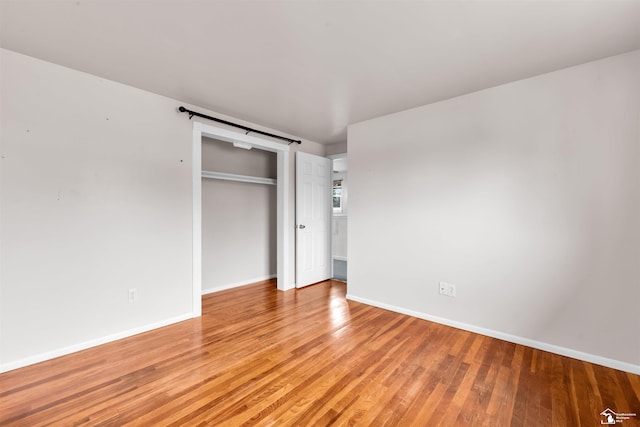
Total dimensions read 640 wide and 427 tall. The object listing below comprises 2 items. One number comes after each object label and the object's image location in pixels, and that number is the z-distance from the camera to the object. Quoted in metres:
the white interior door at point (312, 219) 4.31
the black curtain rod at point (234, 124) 2.99
